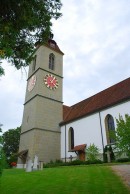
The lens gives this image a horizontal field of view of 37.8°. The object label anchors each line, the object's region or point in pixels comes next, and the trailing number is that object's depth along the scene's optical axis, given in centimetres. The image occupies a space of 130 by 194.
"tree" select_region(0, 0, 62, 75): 693
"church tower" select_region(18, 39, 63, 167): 2730
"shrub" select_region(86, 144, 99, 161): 2258
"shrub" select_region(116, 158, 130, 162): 1837
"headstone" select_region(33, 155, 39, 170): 1858
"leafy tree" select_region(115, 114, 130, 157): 1180
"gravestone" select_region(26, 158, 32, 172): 1739
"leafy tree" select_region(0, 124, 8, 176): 467
